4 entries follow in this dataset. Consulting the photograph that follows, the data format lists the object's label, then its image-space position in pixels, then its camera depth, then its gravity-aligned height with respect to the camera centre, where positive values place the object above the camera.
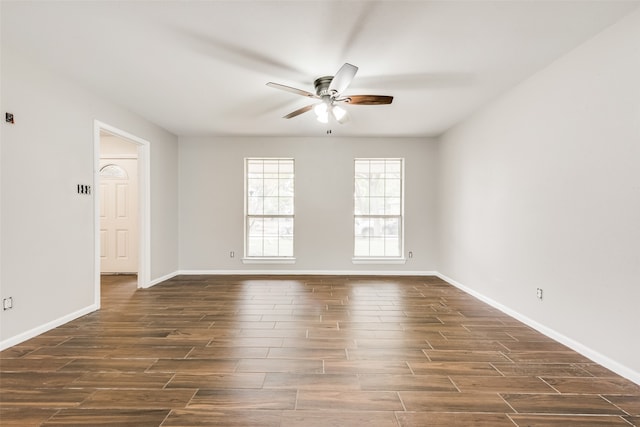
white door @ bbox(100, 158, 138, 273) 5.57 -0.17
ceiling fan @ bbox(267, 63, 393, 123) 2.61 +1.09
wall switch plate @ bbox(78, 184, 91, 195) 3.20 +0.20
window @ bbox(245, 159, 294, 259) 5.57 +0.03
